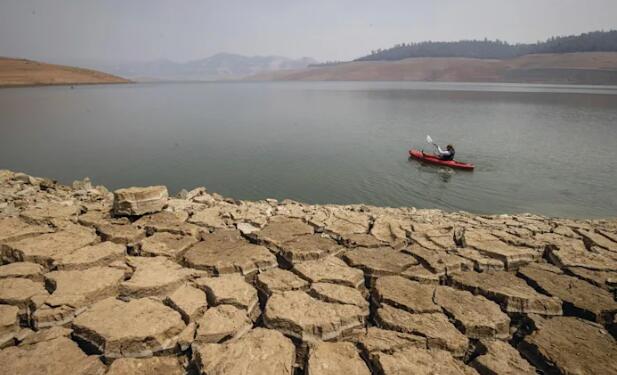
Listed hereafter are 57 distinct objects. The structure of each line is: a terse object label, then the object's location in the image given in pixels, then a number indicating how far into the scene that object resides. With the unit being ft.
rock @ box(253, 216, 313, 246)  14.57
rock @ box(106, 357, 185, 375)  8.09
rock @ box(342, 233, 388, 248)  14.53
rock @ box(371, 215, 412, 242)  15.15
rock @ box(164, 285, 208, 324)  9.83
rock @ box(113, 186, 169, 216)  15.57
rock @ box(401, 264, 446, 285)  12.07
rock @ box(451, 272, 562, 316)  10.72
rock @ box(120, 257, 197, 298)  10.82
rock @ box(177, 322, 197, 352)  8.92
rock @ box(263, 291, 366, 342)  9.37
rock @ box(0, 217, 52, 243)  13.50
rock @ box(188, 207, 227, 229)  16.03
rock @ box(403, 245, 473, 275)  12.62
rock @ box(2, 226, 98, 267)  12.33
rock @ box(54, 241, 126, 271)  11.98
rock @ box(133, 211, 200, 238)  14.97
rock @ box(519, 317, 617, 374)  8.60
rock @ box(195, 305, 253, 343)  9.16
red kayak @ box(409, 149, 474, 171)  41.52
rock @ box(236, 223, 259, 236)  15.35
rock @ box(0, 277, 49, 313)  10.02
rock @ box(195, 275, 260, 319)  10.40
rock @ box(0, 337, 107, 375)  7.96
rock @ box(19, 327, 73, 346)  8.95
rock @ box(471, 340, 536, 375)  8.39
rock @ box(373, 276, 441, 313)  10.46
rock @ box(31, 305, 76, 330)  9.49
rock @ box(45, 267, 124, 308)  10.14
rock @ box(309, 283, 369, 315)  10.53
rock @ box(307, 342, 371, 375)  8.13
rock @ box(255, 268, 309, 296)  11.26
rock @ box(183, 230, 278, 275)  12.32
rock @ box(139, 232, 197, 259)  13.29
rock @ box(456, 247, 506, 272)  13.08
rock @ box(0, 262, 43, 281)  11.29
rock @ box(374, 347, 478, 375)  8.20
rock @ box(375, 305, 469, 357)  9.16
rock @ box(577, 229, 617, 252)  14.97
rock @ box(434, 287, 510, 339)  9.71
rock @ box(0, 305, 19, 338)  9.08
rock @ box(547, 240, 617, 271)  13.28
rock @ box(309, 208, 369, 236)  15.79
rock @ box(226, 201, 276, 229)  16.28
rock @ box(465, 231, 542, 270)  13.48
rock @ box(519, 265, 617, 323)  10.67
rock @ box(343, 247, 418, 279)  12.41
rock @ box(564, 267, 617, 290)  12.19
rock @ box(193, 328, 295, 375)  8.04
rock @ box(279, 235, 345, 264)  13.21
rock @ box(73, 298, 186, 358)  8.65
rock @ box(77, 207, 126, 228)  15.25
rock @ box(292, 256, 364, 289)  11.66
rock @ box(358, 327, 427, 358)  8.88
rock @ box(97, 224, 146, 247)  13.94
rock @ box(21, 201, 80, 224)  15.19
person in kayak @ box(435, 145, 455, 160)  42.30
